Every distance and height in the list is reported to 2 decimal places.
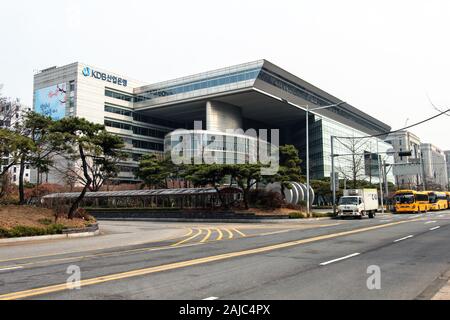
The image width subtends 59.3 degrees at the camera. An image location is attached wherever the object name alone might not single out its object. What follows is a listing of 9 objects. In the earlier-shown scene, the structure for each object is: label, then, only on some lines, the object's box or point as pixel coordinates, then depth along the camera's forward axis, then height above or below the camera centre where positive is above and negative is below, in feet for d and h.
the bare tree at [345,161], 296.88 +28.38
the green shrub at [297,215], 119.58 -5.40
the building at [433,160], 451.53 +43.30
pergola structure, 142.51 +0.65
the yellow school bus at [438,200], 180.04 -2.71
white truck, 120.67 -2.39
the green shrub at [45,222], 71.58 -3.60
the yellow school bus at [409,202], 163.02 -2.77
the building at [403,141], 425.28 +63.91
